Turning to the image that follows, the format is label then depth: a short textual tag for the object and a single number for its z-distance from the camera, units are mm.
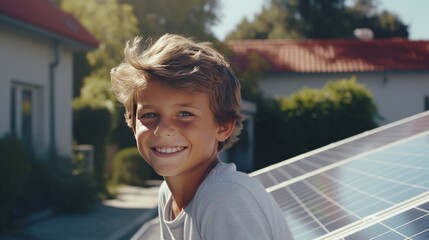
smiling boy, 1998
